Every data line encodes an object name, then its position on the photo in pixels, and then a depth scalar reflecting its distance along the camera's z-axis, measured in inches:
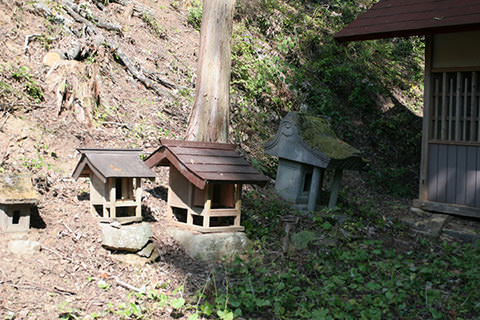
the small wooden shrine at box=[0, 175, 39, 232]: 186.1
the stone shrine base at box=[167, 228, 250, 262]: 223.9
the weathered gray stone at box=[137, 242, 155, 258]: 209.8
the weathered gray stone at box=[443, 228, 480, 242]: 282.0
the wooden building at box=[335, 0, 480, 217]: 301.1
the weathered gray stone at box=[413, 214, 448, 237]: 293.1
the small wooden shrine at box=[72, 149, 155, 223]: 210.0
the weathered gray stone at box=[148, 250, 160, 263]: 210.5
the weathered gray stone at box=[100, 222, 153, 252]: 202.8
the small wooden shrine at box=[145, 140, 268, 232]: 224.8
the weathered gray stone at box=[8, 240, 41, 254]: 184.2
